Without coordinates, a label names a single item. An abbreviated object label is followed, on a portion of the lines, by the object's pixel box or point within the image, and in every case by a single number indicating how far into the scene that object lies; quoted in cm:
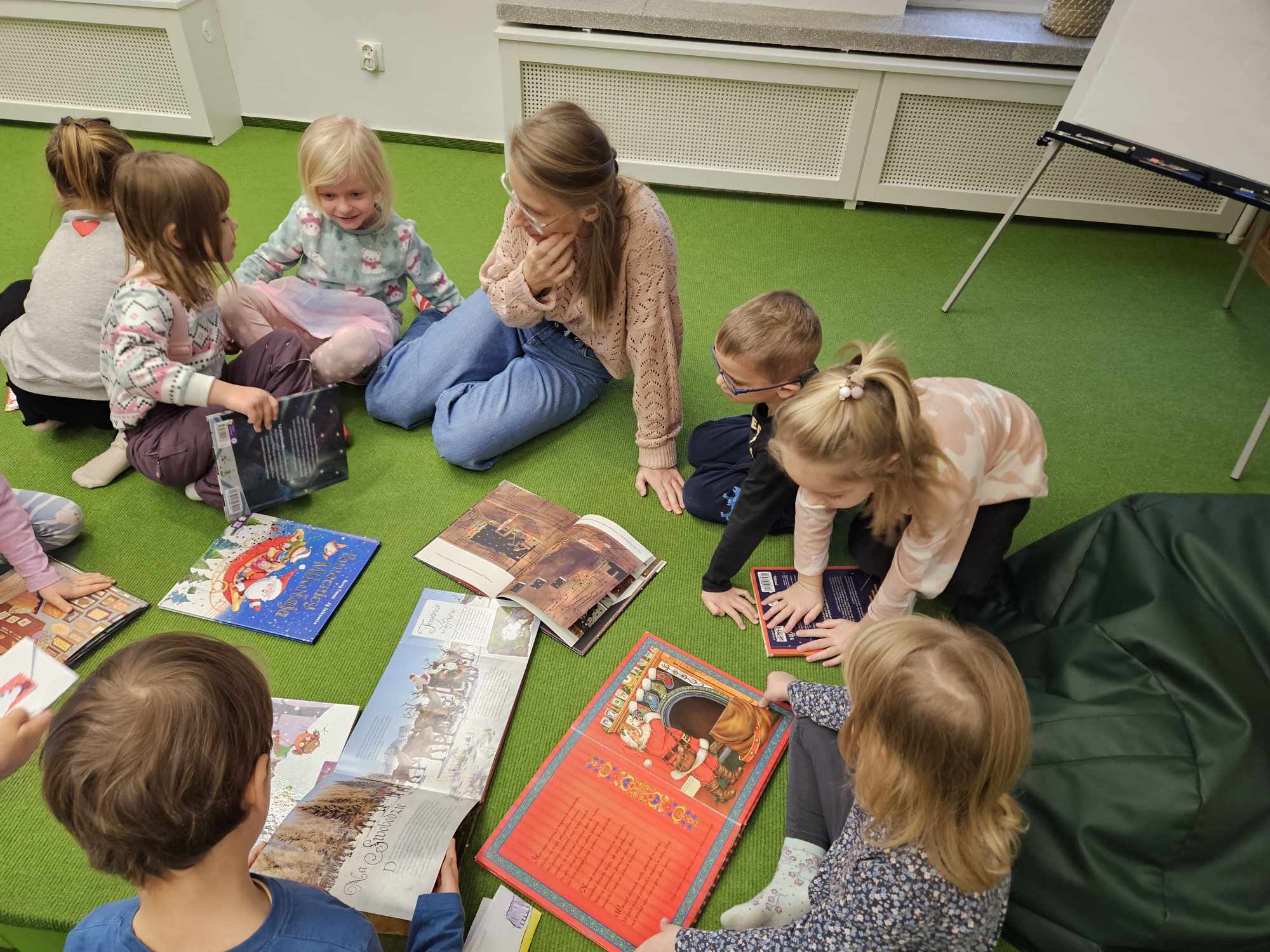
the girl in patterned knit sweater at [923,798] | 90
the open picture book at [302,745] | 132
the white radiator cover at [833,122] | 291
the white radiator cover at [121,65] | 314
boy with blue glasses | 153
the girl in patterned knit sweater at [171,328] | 158
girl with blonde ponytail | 123
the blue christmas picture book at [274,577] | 162
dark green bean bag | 108
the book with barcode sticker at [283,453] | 171
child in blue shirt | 78
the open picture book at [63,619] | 153
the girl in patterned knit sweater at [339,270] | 197
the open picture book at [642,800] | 125
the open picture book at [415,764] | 115
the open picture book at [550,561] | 164
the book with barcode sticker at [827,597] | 163
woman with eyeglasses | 158
